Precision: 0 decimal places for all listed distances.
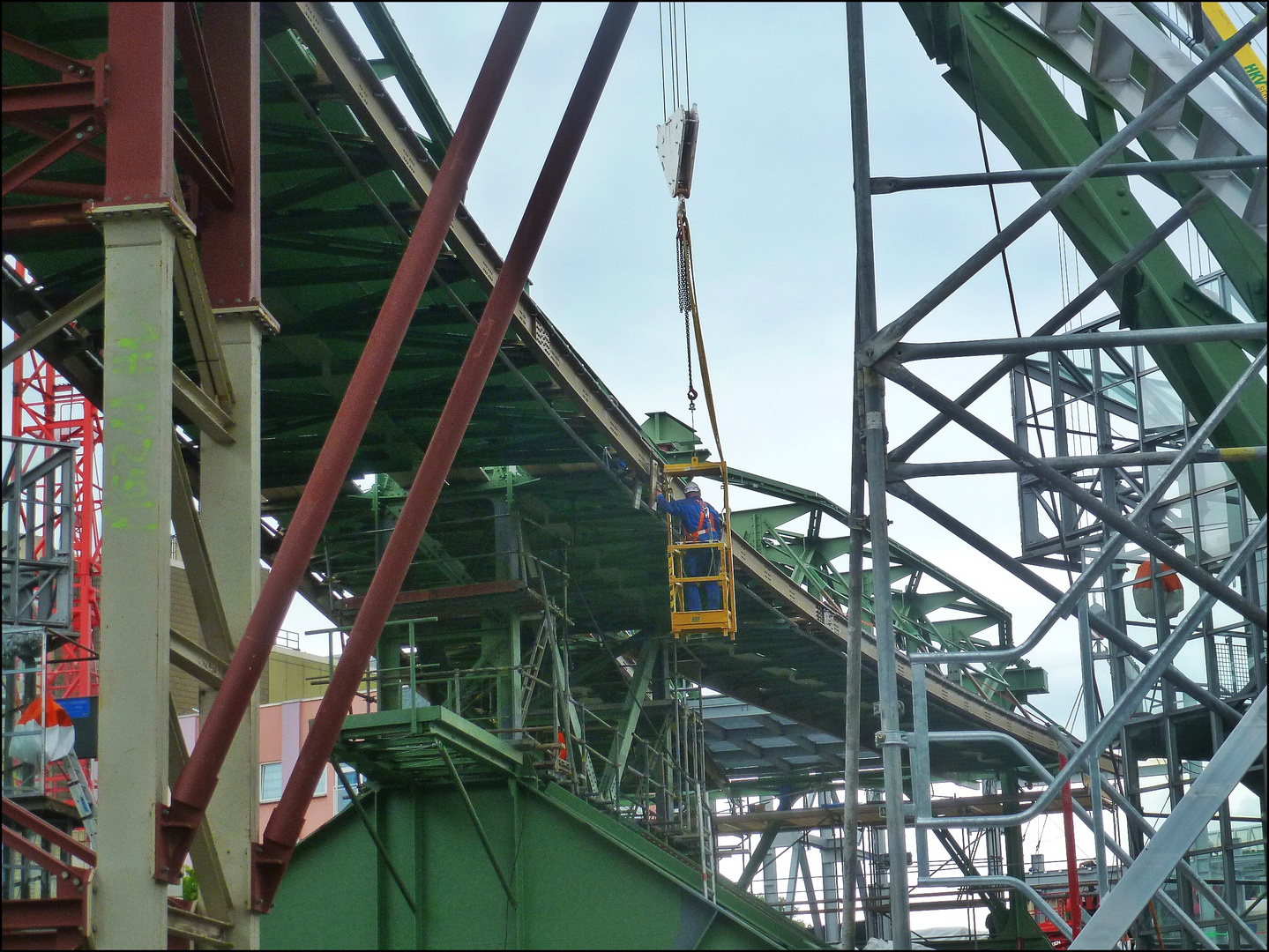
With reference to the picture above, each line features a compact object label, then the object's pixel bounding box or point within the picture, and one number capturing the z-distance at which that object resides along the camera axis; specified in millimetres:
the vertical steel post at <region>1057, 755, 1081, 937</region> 12164
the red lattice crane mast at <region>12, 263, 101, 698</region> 46500
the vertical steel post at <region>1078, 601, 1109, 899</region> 12508
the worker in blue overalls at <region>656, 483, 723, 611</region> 24594
